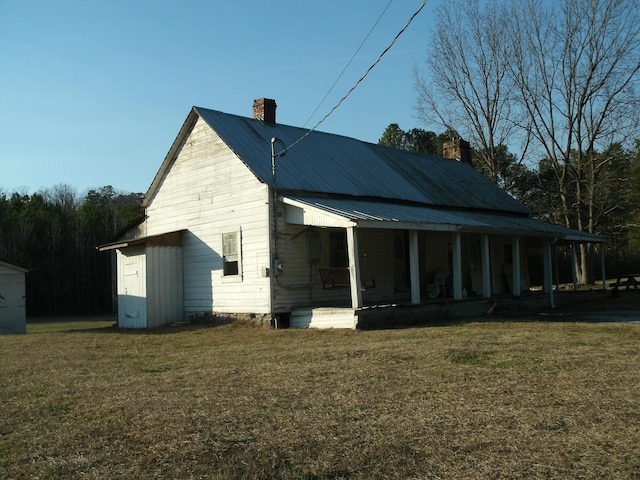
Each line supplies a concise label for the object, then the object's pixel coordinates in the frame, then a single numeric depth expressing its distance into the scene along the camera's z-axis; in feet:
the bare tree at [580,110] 106.83
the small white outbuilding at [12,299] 62.28
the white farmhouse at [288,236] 52.11
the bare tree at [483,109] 118.21
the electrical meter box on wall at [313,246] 54.08
